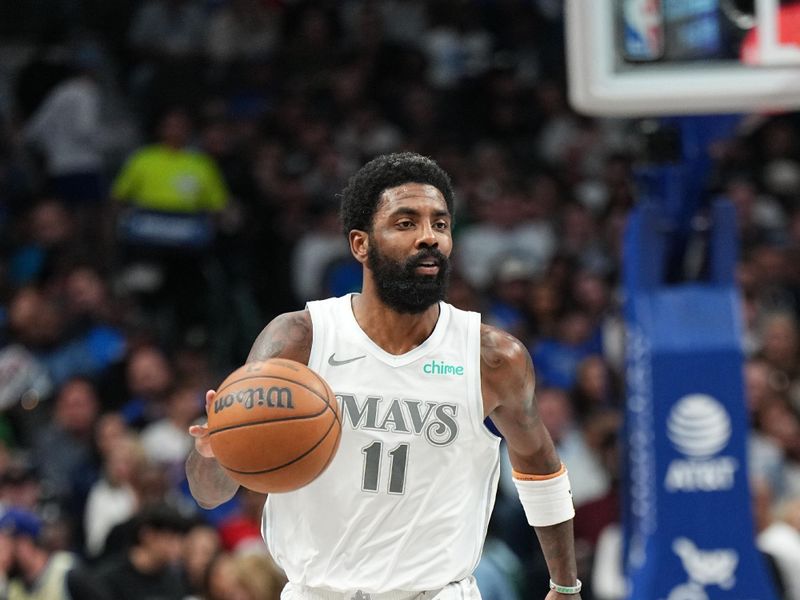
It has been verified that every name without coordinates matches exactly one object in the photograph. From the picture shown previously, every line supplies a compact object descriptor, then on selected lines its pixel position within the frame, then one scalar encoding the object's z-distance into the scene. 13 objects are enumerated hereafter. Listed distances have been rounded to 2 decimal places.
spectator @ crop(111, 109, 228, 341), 20.22
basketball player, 8.28
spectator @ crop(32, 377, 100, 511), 16.69
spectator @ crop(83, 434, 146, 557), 15.41
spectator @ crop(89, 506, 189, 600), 13.66
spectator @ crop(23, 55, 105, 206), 21.33
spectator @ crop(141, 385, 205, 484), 16.67
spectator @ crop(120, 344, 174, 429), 17.30
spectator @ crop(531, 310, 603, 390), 18.72
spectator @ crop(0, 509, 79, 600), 13.73
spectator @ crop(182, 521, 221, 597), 14.12
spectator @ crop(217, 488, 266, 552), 15.48
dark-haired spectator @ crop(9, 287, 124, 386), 18.11
